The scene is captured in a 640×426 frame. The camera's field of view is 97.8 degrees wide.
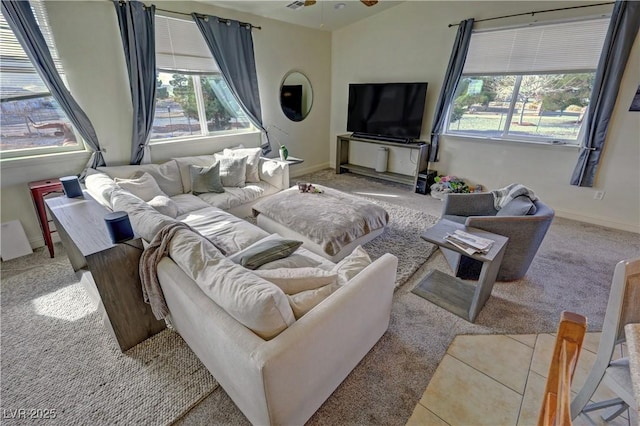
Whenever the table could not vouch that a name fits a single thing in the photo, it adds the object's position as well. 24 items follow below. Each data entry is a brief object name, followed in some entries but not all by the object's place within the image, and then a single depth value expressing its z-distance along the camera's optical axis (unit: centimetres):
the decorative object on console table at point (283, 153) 414
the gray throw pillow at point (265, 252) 169
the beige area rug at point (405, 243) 260
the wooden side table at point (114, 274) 155
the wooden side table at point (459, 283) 189
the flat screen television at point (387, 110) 430
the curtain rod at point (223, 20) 319
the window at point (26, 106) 253
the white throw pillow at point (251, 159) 372
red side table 263
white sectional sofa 108
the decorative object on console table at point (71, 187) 224
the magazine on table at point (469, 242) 186
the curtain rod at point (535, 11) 300
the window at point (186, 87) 341
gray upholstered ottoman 239
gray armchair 213
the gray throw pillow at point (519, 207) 218
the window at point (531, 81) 319
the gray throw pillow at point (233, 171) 351
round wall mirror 476
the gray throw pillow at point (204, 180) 332
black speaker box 439
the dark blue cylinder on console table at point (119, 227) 154
